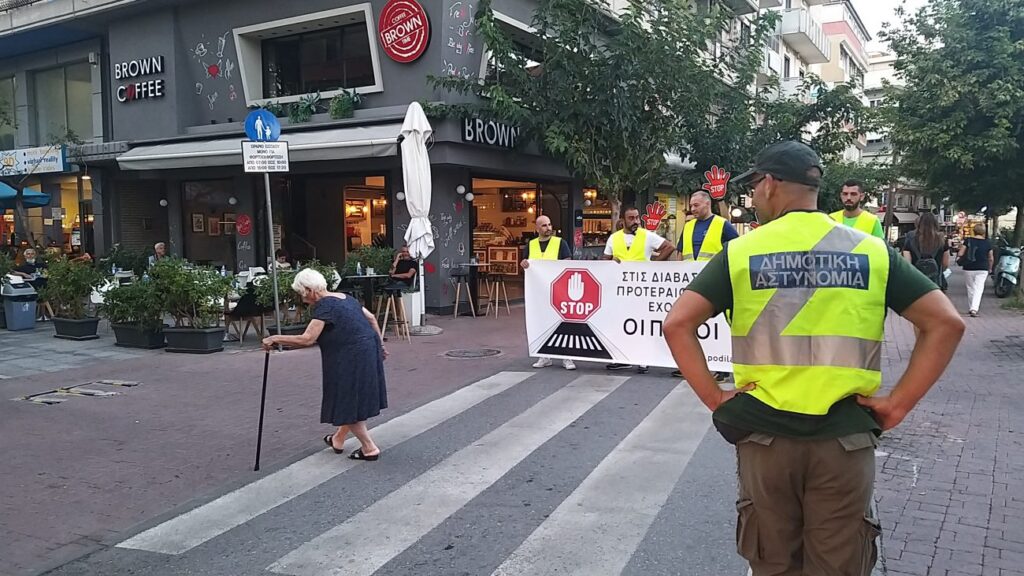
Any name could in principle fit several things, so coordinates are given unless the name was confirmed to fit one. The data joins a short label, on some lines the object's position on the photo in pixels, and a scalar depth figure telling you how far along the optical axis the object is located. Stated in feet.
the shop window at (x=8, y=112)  76.48
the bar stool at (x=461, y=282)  49.26
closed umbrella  41.45
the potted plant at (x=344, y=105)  51.55
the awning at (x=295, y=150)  46.39
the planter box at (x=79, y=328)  40.45
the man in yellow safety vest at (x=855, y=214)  21.76
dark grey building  50.11
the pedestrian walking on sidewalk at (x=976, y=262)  46.06
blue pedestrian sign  31.89
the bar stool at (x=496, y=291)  50.90
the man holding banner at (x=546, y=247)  31.78
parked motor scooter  58.49
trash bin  45.09
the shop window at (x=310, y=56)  53.21
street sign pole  30.51
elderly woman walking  18.85
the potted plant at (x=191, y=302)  35.01
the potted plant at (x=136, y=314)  36.19
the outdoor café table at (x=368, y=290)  39.99
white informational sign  30.99
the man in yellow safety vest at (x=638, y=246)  29.50
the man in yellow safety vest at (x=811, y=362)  7.81
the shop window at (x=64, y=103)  72.54
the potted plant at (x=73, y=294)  39.91
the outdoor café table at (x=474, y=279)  49.93
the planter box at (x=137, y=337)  37.06
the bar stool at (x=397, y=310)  40.42
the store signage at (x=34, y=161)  70.59
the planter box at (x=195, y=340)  35.50
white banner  28.19
